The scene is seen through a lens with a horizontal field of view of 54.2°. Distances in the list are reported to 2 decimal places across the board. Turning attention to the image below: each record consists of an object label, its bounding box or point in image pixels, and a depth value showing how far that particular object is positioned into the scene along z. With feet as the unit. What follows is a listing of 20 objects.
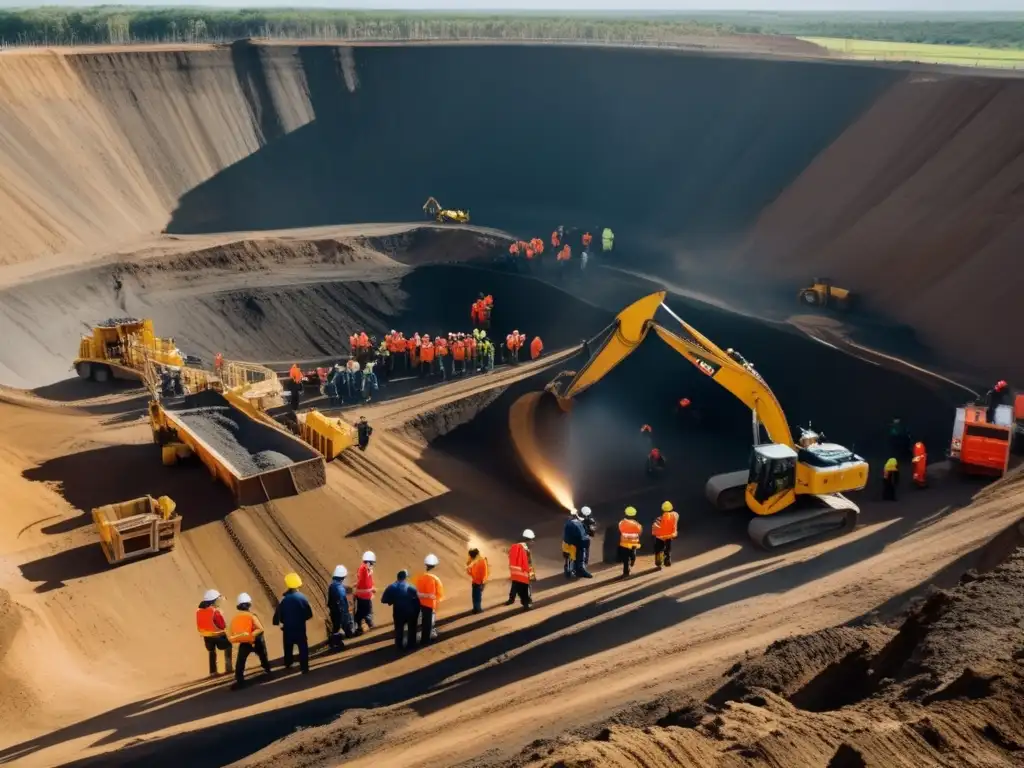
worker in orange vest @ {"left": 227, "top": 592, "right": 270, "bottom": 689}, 36.96
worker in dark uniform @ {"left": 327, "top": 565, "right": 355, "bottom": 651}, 40.27
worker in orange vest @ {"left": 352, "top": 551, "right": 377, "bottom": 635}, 41.29
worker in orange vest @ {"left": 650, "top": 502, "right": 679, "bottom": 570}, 49.44
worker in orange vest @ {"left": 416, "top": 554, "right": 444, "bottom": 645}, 39.75
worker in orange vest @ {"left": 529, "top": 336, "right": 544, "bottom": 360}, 85.14
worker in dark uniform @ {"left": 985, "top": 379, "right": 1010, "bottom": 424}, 59.67
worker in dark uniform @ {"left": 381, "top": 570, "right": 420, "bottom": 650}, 39.14
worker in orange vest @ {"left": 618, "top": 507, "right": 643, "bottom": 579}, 48.65
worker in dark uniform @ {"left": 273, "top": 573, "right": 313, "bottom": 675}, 37.65
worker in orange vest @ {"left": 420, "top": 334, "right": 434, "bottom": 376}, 84.02
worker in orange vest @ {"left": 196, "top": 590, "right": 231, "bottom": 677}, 37.78
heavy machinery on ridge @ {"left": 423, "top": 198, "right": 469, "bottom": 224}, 139.23
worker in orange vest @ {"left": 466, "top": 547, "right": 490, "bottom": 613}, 42.77
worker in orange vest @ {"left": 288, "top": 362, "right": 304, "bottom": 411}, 68.85
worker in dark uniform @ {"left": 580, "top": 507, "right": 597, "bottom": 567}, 49.37
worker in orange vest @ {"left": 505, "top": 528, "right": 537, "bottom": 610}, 43.62
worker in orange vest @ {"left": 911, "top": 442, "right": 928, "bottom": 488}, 58.54
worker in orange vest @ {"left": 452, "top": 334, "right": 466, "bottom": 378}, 83.92
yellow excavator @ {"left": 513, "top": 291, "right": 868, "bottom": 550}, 53.83
